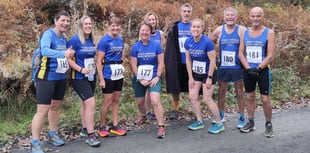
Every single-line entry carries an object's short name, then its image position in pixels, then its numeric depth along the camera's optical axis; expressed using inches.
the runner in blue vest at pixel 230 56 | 257.9
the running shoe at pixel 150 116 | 290.4
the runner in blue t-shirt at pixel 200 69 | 253.9
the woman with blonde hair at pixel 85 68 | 229.5
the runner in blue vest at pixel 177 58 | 281.9
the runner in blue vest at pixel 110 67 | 243.8
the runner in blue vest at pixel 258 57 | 243.8
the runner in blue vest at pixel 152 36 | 271.3
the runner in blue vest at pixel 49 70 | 217.8
